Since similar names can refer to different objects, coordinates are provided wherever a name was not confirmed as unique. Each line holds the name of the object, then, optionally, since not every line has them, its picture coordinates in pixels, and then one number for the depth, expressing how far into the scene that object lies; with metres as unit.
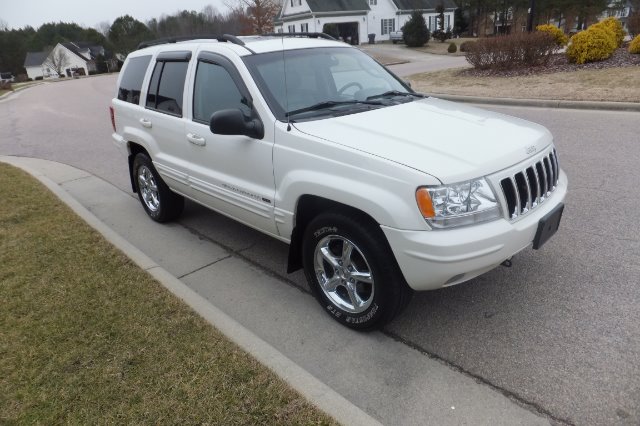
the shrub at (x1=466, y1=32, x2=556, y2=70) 14.70
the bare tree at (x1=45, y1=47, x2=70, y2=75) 78.38
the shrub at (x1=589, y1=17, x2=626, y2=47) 15.77
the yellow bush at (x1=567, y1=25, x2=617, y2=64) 14.18
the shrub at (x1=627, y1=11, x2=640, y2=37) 17.50
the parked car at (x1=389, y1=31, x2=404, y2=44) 45.12
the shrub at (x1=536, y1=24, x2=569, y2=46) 16.17
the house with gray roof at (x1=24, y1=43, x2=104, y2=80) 79.62
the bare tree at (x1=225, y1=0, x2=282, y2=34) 40.41
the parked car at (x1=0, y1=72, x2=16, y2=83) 76.24
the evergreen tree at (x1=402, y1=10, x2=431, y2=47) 38.62
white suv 2.76
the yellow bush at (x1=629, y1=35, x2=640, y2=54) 14.12
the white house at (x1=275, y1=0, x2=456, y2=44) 45.19
